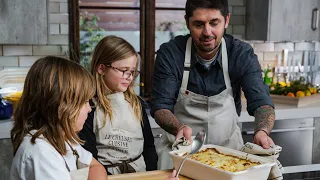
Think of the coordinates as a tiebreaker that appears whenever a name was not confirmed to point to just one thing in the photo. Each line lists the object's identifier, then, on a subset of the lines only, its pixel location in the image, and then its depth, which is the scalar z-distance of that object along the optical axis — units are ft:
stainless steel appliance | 13.14
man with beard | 7.41
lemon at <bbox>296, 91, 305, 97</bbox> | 13.26
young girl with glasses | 7.03
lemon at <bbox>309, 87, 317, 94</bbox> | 13.78
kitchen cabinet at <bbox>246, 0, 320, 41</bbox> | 13.56
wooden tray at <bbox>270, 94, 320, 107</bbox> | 13.14
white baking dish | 5.28
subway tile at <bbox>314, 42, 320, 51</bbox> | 15.88
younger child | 4.75
